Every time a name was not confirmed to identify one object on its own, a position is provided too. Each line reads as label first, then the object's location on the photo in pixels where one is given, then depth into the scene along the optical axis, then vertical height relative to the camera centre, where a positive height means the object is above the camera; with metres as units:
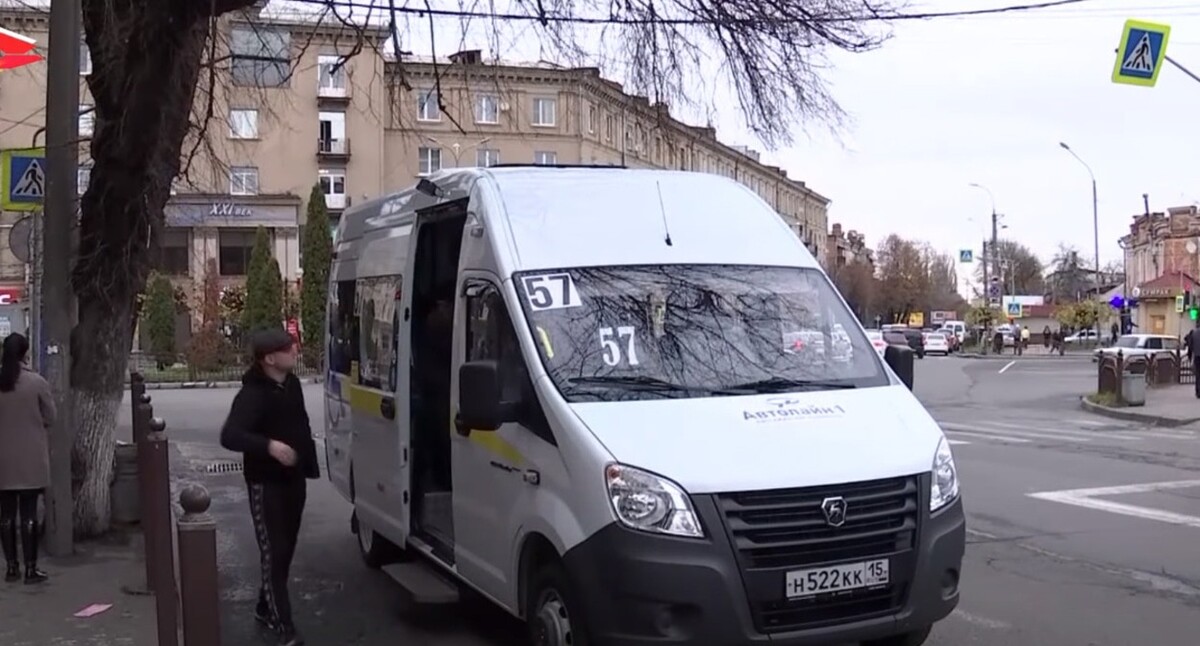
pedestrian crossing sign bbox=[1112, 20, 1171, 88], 19.56 +4.03
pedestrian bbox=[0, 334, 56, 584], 8.69 -0.82
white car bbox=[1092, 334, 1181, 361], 44.69 -0.93
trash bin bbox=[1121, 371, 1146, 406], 26.05 -1.47
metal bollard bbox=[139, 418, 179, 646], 6.26 -1.20
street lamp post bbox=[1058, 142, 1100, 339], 56.30 +4.03
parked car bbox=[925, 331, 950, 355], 70.75 -1.42
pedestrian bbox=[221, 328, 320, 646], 7.21 -0.74
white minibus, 5.45 -0.50
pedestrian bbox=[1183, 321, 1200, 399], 27.39 -0.69
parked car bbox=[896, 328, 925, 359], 61.38 -1.02
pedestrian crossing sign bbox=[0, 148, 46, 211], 11.36 +1.36
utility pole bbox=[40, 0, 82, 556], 9.88 +0.85
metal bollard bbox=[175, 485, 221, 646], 5.35 -1.06
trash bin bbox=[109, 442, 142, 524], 11.16 -1.43
